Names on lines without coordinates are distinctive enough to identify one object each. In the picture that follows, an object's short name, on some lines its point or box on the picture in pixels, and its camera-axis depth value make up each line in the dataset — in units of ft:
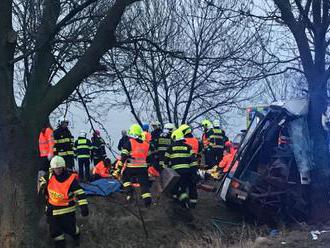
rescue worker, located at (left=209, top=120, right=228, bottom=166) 52.01
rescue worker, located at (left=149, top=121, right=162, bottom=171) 44.02
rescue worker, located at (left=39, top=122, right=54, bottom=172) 38.01
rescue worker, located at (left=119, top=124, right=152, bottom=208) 35.68
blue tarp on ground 37.55
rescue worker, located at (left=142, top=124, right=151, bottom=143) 44.01
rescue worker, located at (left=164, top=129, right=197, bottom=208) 37.14
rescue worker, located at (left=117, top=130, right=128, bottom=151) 52.10
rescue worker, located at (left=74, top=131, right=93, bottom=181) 50.80
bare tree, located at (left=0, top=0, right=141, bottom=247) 22.11
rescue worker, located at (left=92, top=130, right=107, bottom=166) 53.93
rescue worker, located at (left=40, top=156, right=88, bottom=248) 28.50
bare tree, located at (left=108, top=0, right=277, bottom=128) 62.59
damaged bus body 33.99
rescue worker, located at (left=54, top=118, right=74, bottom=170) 39.78
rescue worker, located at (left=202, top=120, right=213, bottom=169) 51.83
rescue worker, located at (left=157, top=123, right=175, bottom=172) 43.98
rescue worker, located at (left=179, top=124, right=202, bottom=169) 39.75
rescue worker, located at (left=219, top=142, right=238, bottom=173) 44.66
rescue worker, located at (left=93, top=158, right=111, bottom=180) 45.29
